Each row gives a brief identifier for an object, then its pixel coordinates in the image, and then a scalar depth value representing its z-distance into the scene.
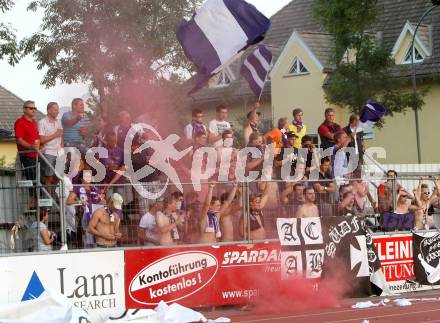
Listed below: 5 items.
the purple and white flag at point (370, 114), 20.20
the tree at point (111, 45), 26.70
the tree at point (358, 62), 29.53
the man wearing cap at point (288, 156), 16.48
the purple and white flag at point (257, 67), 17.86
